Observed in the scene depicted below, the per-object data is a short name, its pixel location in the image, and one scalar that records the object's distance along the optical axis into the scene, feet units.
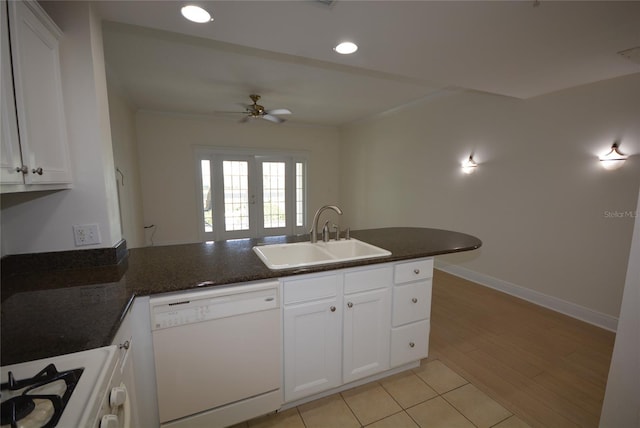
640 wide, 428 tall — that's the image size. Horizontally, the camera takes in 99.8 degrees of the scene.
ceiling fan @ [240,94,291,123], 11.47
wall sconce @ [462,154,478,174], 11.68
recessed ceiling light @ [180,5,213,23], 4.85
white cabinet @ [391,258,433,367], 5.95
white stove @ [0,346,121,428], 2.06
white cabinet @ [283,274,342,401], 5.03
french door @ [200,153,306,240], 17.72
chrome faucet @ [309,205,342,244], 6.46
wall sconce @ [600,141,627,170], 7.87
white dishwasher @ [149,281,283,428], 4.22
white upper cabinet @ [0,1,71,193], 3.20
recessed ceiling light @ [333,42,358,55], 6.15
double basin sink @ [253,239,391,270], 6.29
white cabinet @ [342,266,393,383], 5.49
